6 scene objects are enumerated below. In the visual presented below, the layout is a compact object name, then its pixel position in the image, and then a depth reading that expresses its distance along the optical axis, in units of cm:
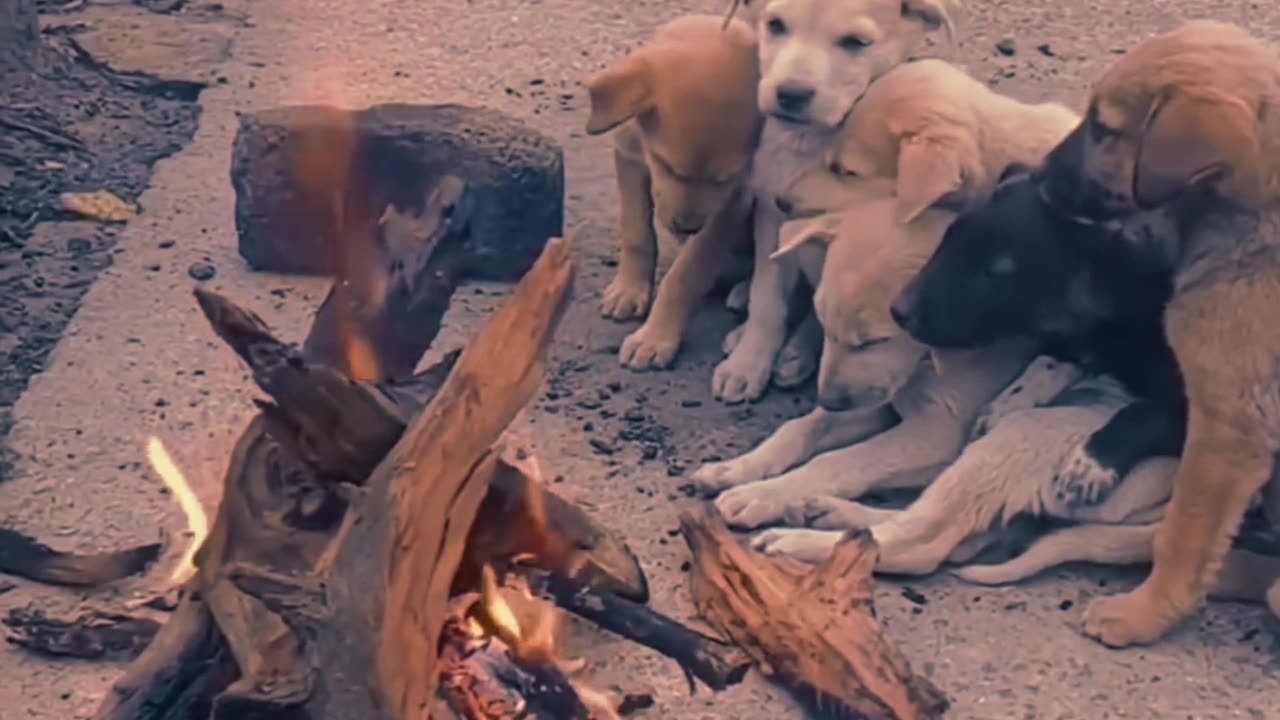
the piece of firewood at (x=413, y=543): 278
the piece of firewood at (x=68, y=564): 382
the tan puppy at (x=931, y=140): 403
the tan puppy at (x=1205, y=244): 352
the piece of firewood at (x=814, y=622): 344
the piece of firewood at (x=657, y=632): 331
